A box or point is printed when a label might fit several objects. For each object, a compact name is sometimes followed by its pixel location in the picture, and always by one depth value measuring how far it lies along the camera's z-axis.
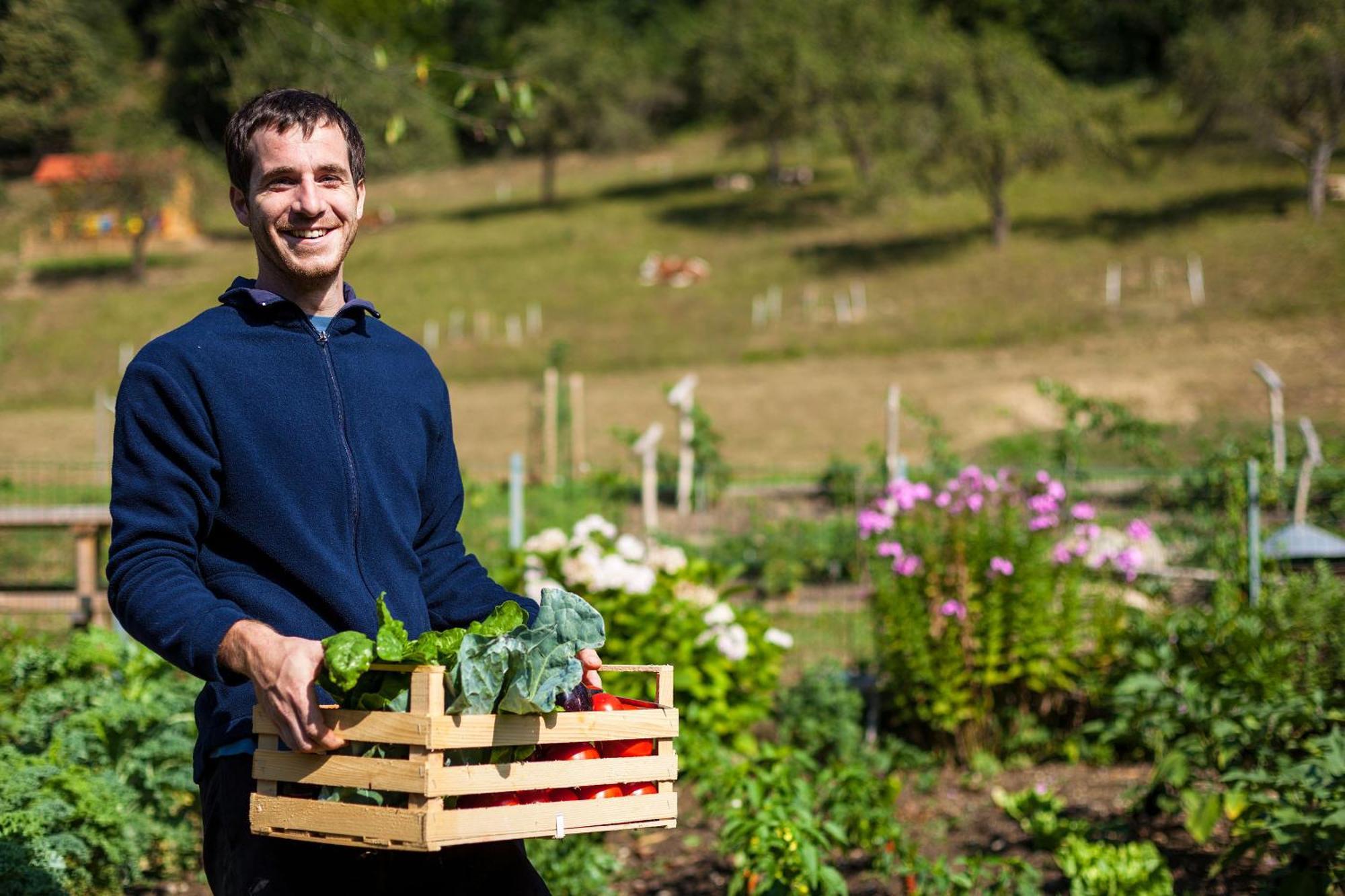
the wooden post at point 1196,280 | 30.49
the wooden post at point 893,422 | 14.46
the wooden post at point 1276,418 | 11.80
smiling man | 1.90
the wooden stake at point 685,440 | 13.55
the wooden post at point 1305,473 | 9.85
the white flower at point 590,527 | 7.05
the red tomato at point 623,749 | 2.06
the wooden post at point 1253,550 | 7.00
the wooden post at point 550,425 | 15.90
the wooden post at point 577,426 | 16.38
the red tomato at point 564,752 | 2.00
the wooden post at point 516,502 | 8.72
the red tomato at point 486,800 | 1.90
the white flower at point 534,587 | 6.67
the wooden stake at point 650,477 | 12.53
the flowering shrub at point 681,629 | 6.46
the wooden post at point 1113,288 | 30.98
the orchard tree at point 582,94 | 53.25
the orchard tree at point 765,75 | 47.78
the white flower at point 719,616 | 6.60
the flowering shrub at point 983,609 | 6.58
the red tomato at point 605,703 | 2.12
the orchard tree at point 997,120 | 37.31
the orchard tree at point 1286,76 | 36.84
